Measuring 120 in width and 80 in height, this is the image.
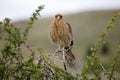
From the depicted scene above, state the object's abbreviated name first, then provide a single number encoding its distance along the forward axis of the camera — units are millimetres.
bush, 9703
